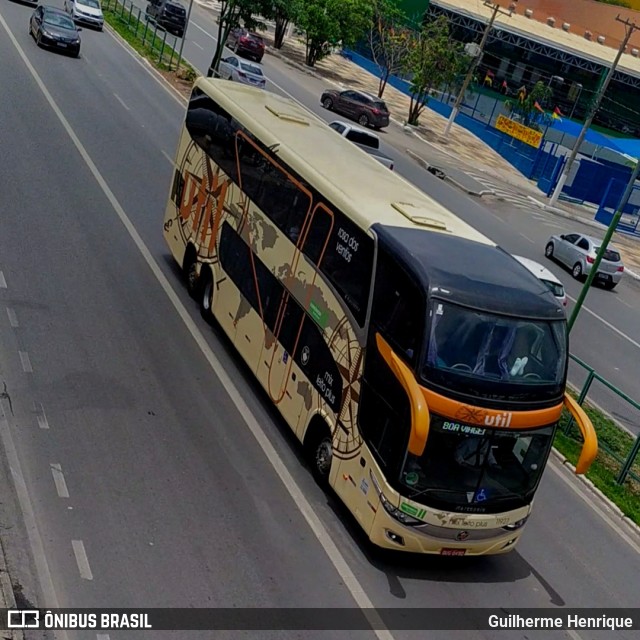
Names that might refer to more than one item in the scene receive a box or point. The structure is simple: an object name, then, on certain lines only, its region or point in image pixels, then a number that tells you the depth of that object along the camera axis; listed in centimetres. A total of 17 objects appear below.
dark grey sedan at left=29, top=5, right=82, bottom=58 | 3681
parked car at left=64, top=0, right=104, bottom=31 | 4512
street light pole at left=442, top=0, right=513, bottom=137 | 5372
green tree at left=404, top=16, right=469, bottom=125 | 5262
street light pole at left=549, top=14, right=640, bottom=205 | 4272
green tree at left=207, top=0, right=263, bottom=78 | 3788
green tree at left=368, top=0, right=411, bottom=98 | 5800
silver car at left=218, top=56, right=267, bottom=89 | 4355
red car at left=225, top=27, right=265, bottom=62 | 5353
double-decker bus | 1049
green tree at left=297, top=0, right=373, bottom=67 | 5722
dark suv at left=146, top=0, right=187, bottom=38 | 5306
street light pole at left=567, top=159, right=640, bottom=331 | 1880
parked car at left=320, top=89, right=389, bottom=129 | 4847
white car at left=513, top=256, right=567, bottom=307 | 2370
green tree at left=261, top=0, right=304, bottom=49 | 3837
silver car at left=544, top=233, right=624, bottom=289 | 3259
